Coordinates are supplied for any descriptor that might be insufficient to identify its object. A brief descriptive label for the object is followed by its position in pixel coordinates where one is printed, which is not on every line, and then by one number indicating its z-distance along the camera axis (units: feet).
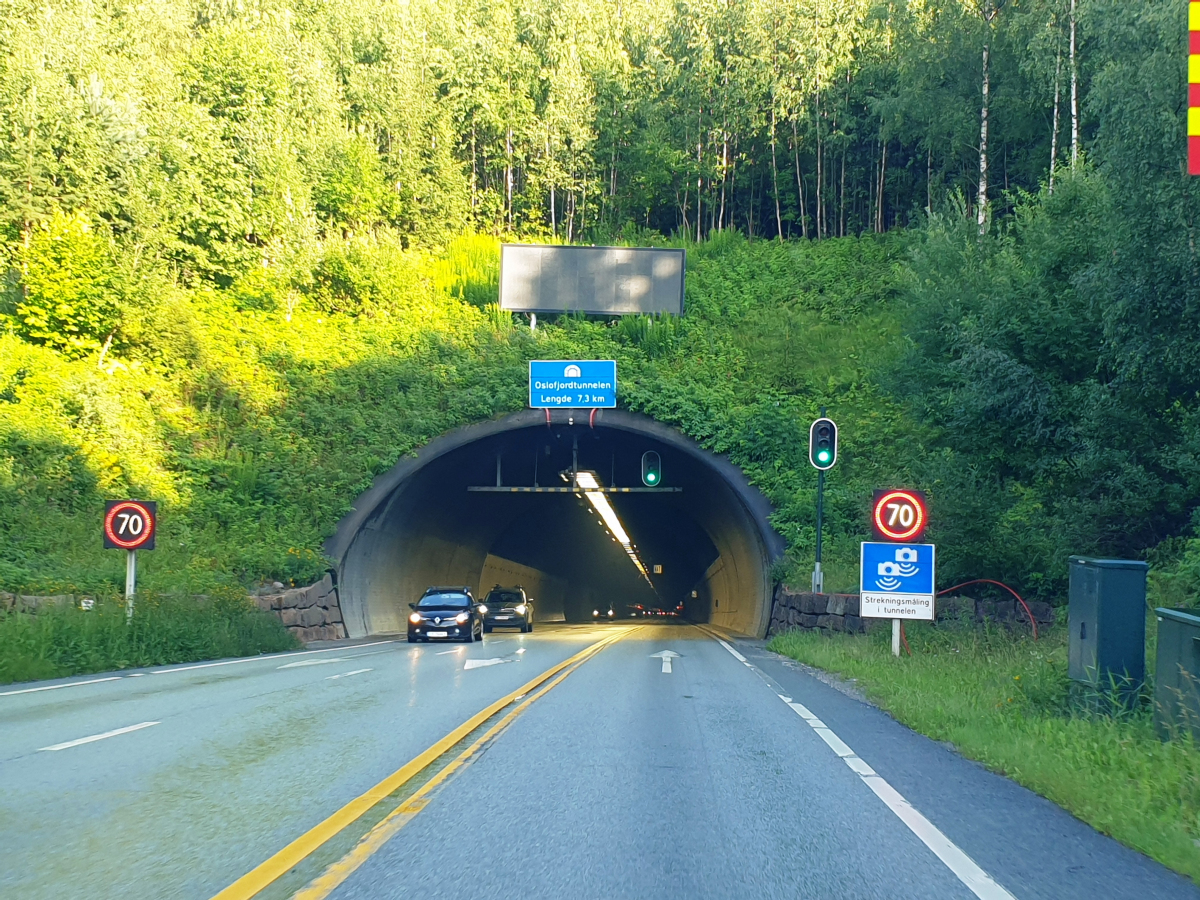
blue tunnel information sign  114.21
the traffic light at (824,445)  77.20
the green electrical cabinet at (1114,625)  32.71
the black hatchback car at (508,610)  122.83
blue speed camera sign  61.67
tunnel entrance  111.75
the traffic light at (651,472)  108.37
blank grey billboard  132.77
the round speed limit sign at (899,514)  62.64
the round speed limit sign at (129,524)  70.08
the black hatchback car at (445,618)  96.27
